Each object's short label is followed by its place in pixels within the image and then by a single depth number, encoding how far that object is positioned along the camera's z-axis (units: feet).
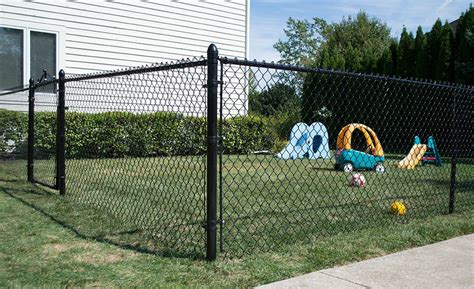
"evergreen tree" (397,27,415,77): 49.80
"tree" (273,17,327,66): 166.40
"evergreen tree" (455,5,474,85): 41.34
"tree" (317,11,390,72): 114.21
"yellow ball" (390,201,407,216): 16.89
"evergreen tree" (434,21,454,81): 44.91
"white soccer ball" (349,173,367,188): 23.50
